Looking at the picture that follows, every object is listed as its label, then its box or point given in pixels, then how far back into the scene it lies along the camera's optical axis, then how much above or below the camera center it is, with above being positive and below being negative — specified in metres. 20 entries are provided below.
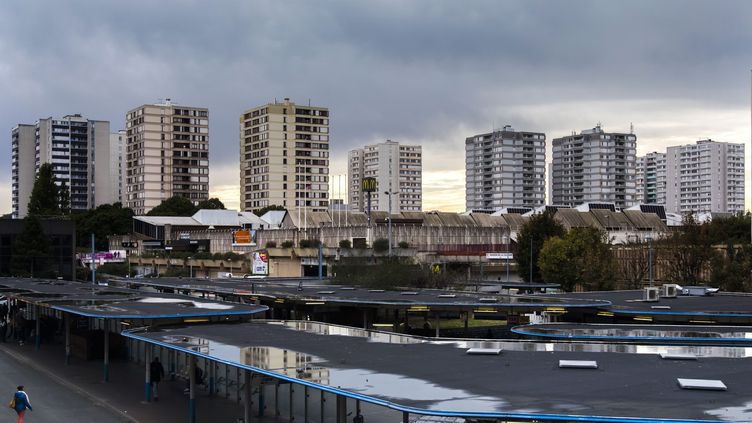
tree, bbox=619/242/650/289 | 70.50 -3.03
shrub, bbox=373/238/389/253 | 82.81 -1.33
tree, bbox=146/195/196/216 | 169.75 +4.64
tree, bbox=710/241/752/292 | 58.72 -2.76
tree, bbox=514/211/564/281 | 82.06 -0.87
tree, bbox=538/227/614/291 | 67.12 -2.16
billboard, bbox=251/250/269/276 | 83.81 -3.15
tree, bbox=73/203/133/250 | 143.12 +1.14
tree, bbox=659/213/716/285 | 66.56 -1.86
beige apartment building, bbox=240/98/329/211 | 197.00 +16.39
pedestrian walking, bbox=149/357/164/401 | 28.58 -4.66
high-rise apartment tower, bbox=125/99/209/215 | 197.00 +17.53
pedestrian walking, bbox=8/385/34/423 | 24.11 -4.75
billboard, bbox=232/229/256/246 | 102.69 -0.66
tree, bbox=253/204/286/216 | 182.16 +4.74
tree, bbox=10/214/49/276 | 81.31 -1.41
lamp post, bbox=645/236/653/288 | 64.56 -1.51
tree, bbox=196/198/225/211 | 174.29 +5.47
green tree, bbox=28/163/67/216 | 118.75 +4.96
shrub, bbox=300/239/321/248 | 89.34 -1.20
